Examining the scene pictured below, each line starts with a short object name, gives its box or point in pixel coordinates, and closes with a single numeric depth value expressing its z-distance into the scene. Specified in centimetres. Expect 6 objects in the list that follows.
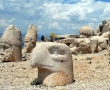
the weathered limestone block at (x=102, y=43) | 2281
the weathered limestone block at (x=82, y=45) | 2050
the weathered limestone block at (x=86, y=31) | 2670
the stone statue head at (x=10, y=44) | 1523
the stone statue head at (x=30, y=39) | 2175
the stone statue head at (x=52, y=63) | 889
